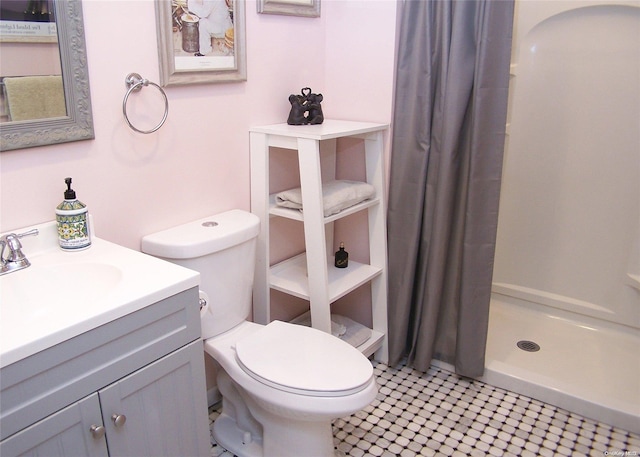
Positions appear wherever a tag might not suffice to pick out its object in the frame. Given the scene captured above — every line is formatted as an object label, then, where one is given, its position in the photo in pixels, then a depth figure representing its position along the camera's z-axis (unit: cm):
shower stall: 221
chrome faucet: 123
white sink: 101
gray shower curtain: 178
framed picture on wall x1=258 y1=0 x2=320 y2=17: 182
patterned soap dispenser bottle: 133
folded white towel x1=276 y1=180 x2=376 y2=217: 188
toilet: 145
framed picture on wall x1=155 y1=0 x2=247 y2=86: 154
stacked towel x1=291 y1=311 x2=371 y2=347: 215
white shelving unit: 180
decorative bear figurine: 196
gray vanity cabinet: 97
